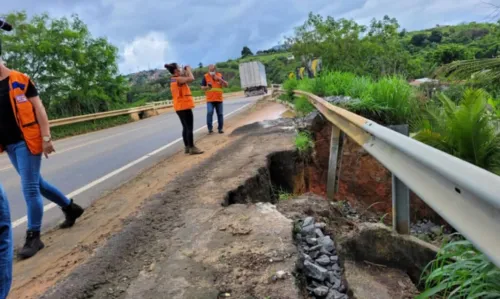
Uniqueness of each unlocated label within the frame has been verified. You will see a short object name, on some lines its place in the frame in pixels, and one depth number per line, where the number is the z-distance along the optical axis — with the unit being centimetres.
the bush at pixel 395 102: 727
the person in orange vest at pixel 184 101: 740
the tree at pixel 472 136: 420
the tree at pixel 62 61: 2334
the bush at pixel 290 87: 1845
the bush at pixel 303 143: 656
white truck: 4381
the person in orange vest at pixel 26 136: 352
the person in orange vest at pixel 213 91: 1009
